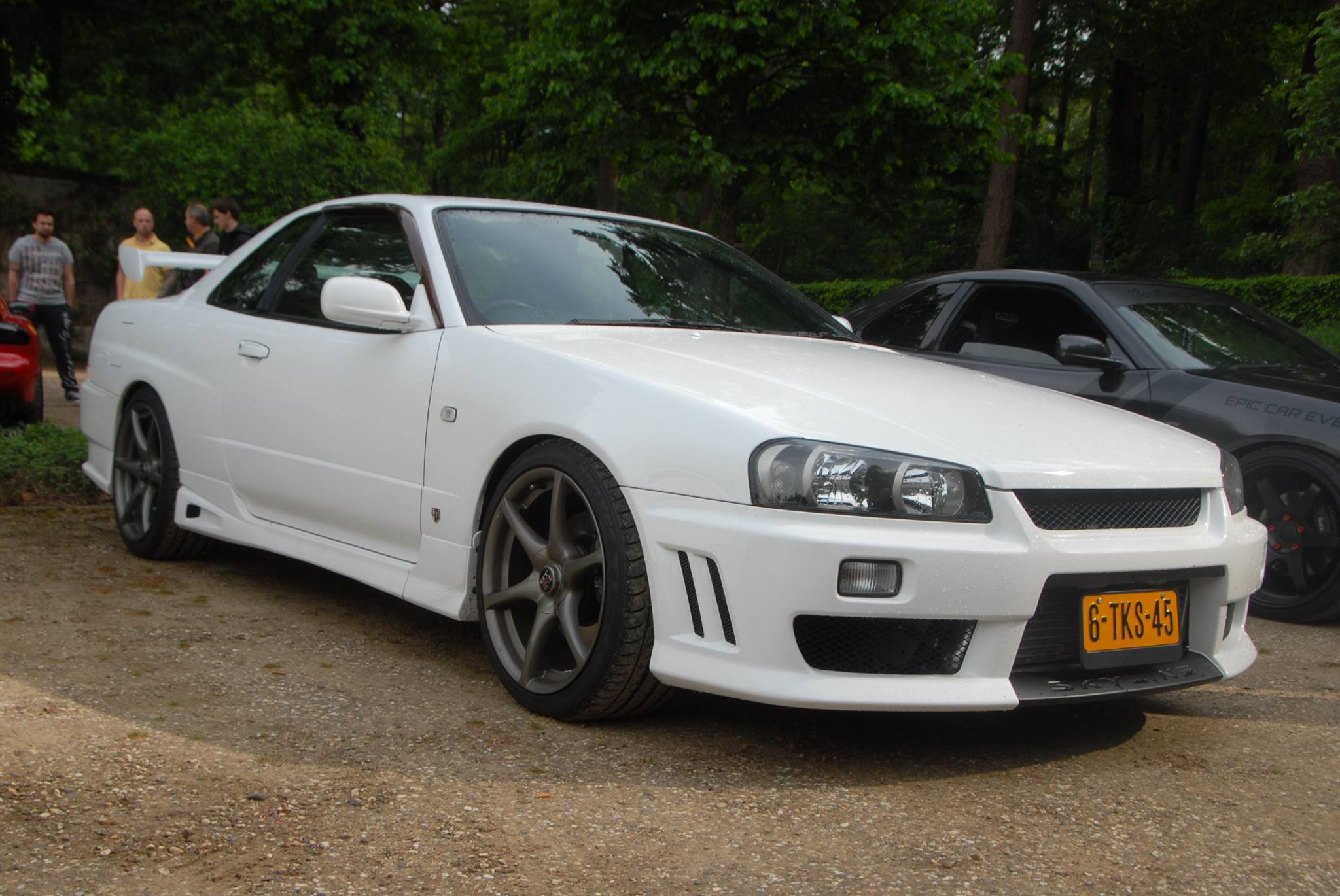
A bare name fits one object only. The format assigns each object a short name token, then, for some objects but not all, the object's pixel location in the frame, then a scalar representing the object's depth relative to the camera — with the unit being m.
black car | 5.19
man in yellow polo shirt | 9.87
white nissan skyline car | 2.96
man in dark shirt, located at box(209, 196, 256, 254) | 9.35
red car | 7.62
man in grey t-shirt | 11.38
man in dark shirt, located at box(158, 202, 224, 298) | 9.67
